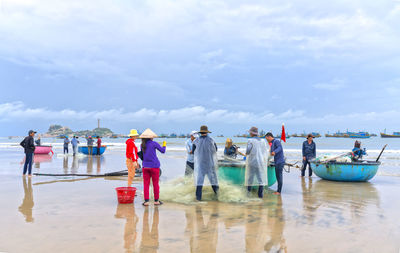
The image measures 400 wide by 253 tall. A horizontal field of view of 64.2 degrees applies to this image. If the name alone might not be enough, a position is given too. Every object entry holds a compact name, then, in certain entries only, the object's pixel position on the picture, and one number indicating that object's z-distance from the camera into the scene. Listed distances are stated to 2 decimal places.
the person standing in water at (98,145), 25.59
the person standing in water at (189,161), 9.90
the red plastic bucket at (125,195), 7.58
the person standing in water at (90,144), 25.60
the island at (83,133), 150.85
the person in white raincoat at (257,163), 8.37
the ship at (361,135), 118.75
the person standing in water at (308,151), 13.38
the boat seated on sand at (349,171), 11.81
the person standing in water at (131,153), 9.45
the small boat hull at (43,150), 25.50
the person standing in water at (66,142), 25.56
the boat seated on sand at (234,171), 9.35
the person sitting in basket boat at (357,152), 12.91
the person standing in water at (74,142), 23.61
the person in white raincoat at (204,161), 7.98
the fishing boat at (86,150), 25.86
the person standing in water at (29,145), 11.99
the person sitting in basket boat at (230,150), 10.04
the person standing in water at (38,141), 25.06
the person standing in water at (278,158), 9.10
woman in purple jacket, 7.39
